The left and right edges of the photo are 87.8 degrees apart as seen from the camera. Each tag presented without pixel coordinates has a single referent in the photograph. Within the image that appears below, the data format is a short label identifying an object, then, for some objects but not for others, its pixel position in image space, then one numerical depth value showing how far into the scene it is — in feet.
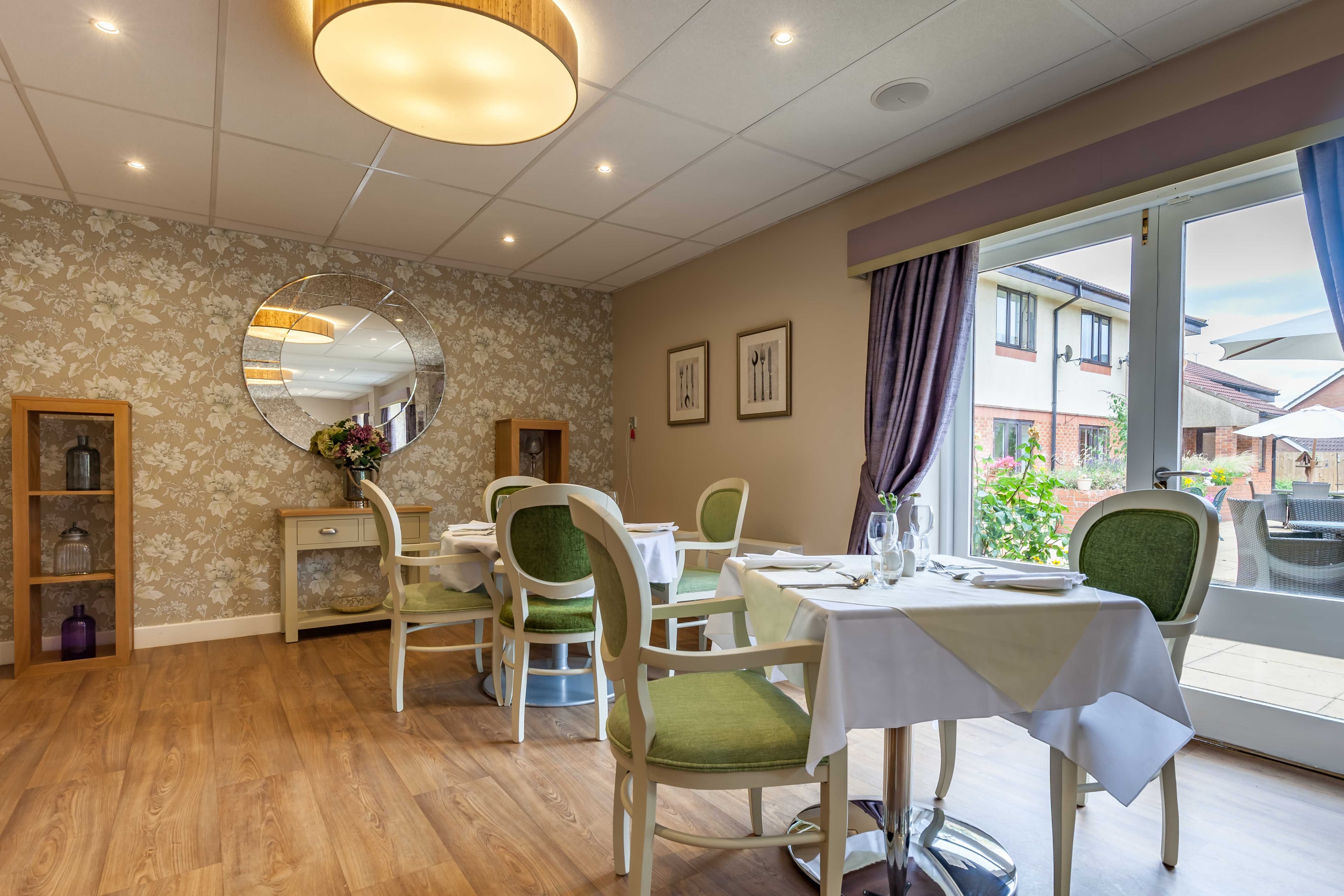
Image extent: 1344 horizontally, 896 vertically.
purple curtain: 10.67
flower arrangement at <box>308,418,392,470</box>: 14.96
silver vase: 15.07
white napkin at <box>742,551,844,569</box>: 6.68
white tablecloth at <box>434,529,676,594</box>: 10.11
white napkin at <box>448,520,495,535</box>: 11.48
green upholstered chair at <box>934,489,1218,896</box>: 6.60
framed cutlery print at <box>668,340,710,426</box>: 16.26
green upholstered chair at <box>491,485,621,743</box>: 8.93
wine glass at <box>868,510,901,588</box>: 5.91
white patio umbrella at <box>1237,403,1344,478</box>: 7.91
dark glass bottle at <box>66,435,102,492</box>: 12.46
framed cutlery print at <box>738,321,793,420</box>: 13.85
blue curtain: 7.37
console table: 13.96
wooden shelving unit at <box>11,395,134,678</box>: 11.80
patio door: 8.05
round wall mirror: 14.94
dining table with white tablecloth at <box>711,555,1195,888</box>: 4.87
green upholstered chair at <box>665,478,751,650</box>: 11.54
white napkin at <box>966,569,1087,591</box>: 5.54
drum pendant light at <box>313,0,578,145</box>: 6.44
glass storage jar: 12.41
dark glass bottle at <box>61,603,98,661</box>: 12.43
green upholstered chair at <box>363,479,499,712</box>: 10.17
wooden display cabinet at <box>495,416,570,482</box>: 17.03
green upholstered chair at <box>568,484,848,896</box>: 4.92
